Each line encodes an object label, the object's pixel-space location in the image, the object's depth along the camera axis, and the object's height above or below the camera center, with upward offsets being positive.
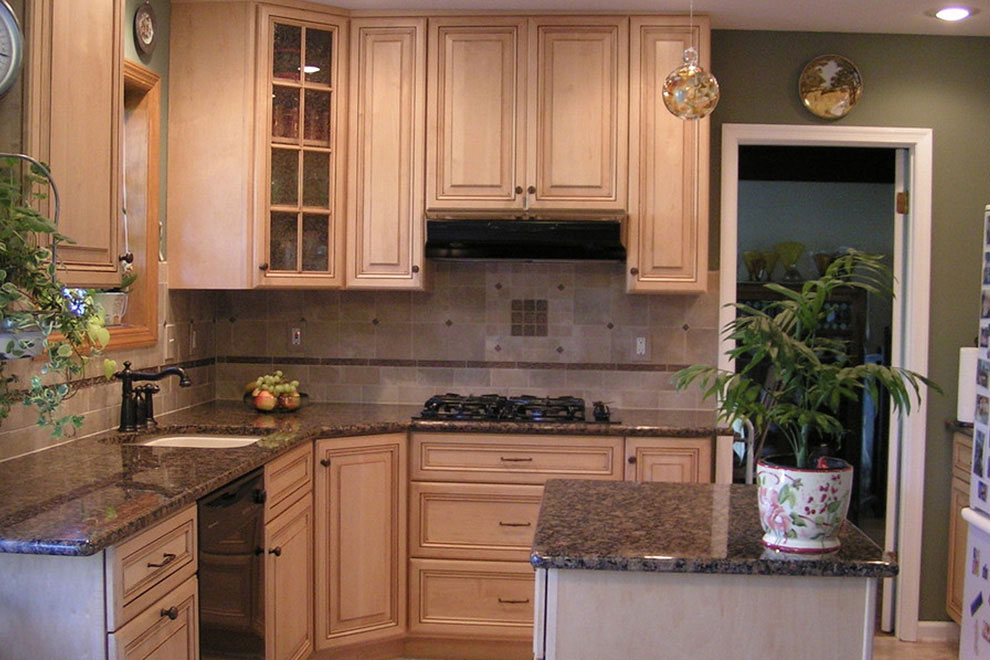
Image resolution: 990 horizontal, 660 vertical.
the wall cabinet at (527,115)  3.73 +0.75
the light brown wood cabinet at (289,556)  2.94 -0.86
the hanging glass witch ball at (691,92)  2.57 +0.59
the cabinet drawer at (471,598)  3.61 -1.15
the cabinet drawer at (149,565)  1.92 -0.60
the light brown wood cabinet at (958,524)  3.82 -0.88
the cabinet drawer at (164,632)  1.96 -0.75
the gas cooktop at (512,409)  3.68 -0.43
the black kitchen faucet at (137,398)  3.07 -0.35
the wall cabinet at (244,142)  3.62 +0.61
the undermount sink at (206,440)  3.24 -0.50
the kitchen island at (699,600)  1.76 -0.57
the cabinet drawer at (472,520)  3.60 -0.84
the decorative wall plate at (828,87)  3.93 +0.93
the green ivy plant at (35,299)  1.93 -0.01
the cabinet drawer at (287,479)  2.92 -0.60
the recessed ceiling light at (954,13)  3.58 +1.15
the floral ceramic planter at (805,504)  1.76 -0.37
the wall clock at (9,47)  2.17 +0.57
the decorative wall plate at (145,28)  3.37 +0.98
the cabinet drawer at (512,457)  3.57 -0.59
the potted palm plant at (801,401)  1.76 -0.18
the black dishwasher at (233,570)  2.40 -0.75
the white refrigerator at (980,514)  2.83 -0.62
